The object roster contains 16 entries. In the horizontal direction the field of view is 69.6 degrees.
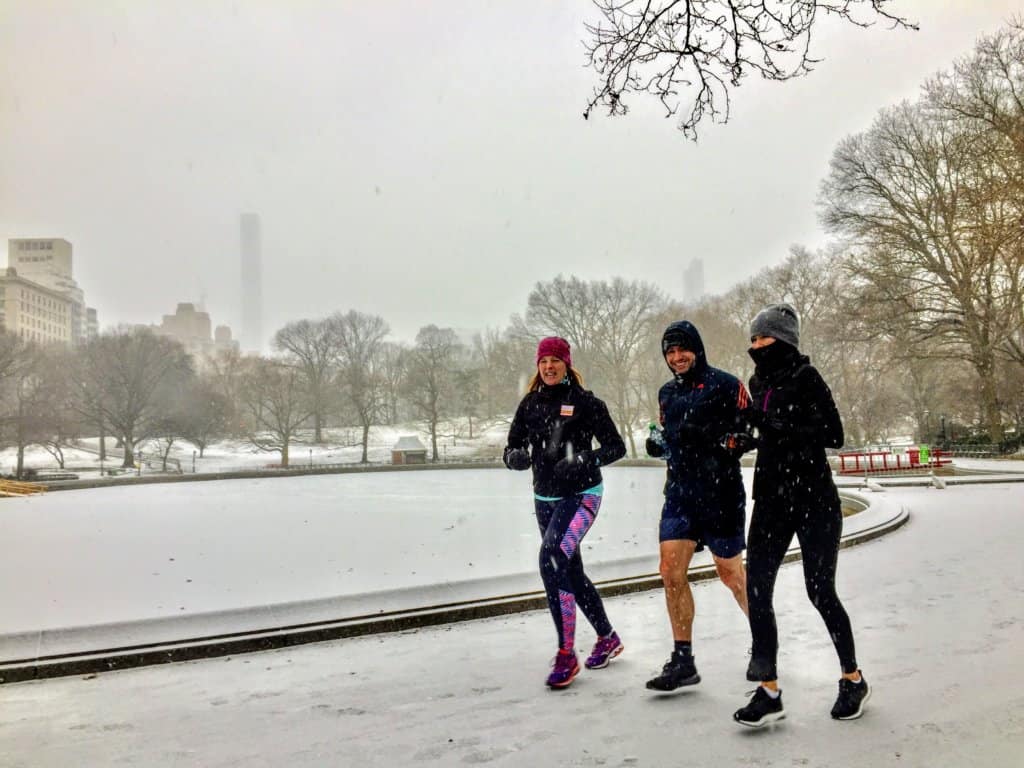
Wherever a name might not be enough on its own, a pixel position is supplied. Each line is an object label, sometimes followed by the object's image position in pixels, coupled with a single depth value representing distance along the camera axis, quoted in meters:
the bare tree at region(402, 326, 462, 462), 46.50
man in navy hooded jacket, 3.52
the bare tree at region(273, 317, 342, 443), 52.06
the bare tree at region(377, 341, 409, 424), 57.47
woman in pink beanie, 3.83
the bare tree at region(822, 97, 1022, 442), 27.14
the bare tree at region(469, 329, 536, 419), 48.03
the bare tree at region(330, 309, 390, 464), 50.28
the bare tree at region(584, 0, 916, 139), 4.11
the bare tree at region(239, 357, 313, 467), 46.41
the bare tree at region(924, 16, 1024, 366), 9.97
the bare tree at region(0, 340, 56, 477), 37.56
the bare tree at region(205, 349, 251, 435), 55.25
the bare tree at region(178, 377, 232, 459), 46.22
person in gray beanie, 3.09
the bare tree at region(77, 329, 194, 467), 44.81
